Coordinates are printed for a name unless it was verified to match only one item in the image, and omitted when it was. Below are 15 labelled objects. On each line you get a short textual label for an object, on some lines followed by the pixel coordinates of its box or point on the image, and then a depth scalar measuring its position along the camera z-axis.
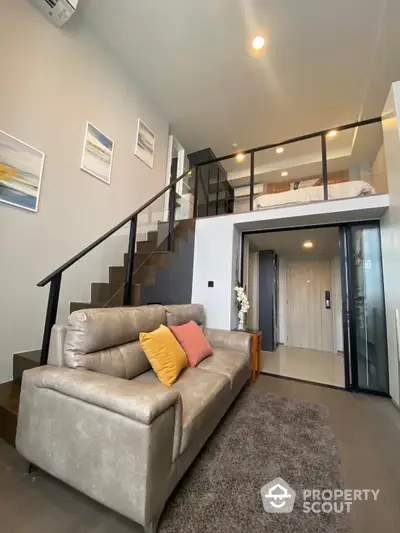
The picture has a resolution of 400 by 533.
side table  3.10
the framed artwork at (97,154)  3.10
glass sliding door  2.95
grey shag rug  1.17
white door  5.27
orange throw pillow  2.28
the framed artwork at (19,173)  2.23
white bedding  3.06
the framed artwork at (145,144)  4.03
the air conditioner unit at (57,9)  2.47
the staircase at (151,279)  2.20
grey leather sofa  1.04
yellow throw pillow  1.84
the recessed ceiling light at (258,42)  3.20
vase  3.56
